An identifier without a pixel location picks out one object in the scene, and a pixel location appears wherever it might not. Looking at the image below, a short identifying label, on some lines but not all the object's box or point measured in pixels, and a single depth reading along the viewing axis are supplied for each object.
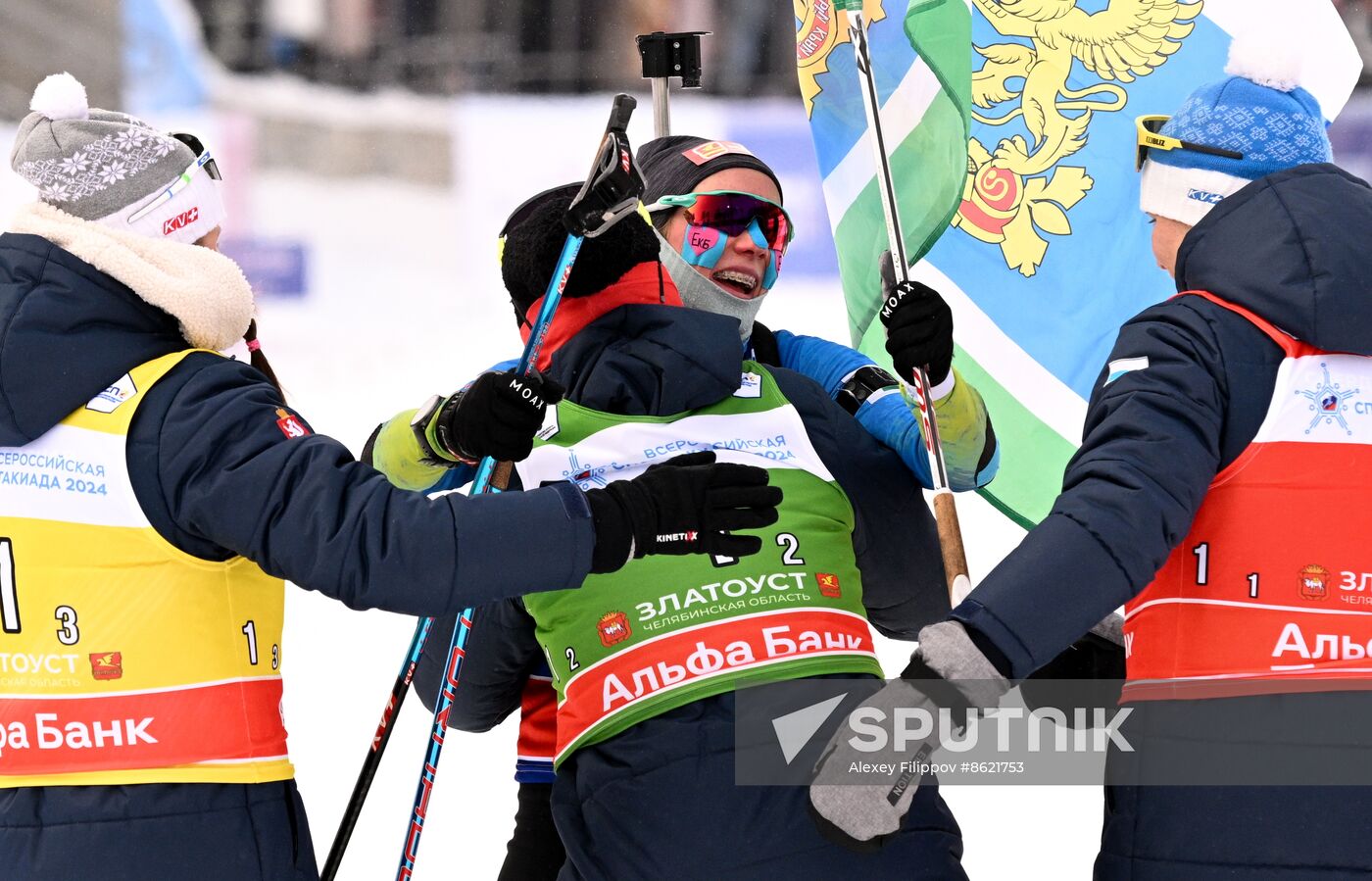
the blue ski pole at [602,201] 11.15
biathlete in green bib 11.02
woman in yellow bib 10.83
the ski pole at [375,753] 11.42
